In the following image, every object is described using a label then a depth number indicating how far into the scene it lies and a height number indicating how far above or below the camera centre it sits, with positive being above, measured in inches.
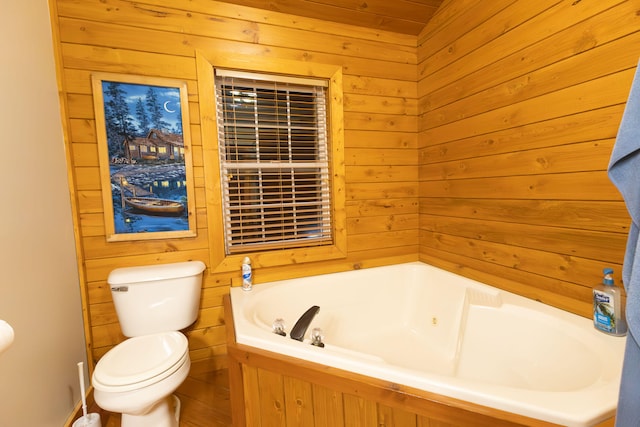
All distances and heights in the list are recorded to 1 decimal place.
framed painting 64.1 +8.7
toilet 46.1 -30.0
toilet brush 53.2 -43.5
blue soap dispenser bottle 43.9 -19.9
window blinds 73.7 +8.0
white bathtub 33.3 -27.9
